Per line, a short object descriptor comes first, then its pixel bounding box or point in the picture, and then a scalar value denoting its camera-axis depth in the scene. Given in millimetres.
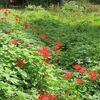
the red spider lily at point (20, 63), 4467
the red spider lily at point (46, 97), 3779
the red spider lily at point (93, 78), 5040
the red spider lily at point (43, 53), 4662
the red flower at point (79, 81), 4856
